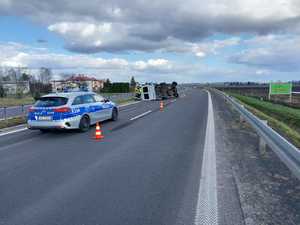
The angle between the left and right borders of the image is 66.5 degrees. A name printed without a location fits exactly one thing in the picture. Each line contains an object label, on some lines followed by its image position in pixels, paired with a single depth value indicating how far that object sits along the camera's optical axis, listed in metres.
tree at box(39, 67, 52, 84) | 74.42
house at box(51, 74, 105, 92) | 82.94
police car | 8.17
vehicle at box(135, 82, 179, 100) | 29.67
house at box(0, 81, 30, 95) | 51.95
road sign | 32.10
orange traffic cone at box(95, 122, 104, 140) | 7.49
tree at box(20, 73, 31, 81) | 70.50
